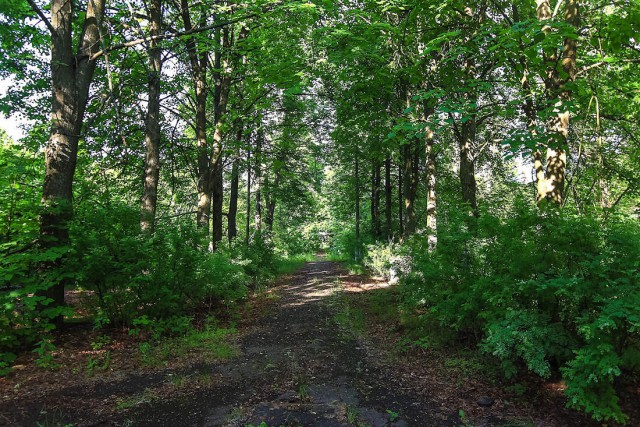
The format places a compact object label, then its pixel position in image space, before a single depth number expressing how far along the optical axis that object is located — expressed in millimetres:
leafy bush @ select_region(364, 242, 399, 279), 15050
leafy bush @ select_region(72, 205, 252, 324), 6461
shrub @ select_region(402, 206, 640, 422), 3697
